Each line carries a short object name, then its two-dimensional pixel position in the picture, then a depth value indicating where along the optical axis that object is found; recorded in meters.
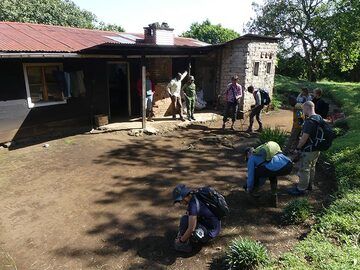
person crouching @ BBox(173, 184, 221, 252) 4.39
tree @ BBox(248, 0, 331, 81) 29.48
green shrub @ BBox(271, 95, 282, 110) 16.31
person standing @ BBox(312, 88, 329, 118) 7.55
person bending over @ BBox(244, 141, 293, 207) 5.39
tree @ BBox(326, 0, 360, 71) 16.00
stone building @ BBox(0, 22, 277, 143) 9.53
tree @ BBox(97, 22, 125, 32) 37.43
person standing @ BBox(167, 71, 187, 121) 12.52
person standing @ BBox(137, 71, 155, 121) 11.96
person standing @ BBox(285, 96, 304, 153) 7.74
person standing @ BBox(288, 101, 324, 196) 5.76
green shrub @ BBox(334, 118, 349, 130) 11.55
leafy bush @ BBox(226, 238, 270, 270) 4.10
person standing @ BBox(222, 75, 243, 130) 11.24
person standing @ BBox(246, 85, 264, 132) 10.41
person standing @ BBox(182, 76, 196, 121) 12.22
